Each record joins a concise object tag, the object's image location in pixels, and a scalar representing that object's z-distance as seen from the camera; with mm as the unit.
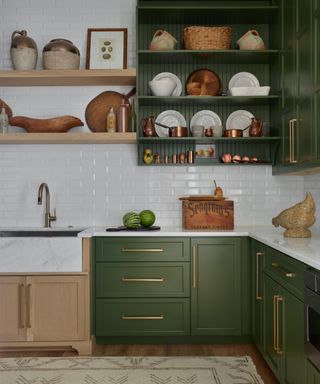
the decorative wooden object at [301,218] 3371
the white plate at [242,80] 4438
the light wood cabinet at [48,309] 3771
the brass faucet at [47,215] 4383
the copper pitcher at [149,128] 4262
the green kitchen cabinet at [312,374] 2179
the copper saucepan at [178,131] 4266
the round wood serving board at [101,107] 4523
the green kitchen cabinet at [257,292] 3510
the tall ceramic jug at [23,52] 4246
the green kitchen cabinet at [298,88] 3143
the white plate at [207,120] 4492
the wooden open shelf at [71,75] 4184
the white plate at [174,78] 4426
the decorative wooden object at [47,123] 4324
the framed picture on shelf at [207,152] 4484
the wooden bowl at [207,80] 4402
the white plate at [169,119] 4480
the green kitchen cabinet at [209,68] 4164
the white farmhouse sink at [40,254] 3768
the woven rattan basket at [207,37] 4129
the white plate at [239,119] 4484
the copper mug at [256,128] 4285
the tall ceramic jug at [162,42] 4188
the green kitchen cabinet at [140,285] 3904
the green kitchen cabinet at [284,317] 2498
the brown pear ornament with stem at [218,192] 4252
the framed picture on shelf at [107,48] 4398
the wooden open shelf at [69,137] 4199
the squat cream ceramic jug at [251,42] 4195
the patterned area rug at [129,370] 3248
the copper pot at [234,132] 4277
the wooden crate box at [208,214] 4152
